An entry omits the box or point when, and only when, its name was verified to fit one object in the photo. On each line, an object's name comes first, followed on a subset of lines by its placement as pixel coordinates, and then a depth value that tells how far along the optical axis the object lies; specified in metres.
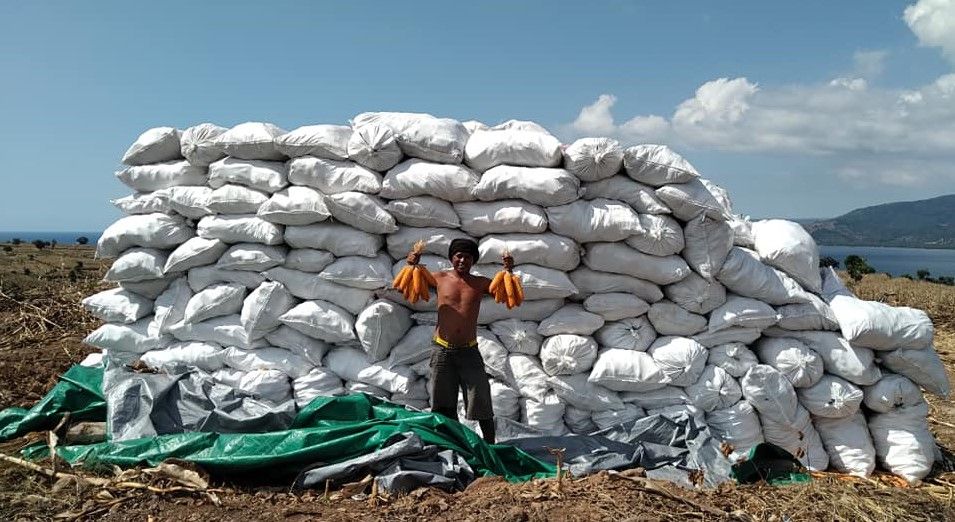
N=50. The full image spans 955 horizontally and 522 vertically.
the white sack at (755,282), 4.39
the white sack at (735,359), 4.37
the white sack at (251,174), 4.65
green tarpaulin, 3.59
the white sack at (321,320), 4.46
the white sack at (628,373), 4.25
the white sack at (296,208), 4.44
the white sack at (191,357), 4.66
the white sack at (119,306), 5.00
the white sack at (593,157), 4.29
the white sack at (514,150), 4.38
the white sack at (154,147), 4.96
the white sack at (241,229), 4.57
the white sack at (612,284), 4.43
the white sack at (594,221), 4.28
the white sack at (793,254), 4.52
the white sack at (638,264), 4.35
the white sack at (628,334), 4.41
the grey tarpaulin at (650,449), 3.88
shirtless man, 4.13
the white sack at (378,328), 4.37
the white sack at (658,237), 4.30
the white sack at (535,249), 4.32
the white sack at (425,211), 4.45
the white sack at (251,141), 4.65
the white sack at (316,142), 4.53
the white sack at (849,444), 4.45
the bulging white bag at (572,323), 4.39
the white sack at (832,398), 4.36
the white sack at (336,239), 4.48
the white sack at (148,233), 4.88
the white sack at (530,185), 4.29
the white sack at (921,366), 4.40
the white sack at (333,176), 4.47
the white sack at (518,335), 4.43
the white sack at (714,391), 4.30
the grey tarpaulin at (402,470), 3.44
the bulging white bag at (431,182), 4.39
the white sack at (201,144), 4.81
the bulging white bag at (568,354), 4.30
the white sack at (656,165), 4.33
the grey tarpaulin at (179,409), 3.96
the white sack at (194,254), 4.70
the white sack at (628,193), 4.37
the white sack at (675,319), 4.42
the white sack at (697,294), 4.38
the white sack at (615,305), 4.40
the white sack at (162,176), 4.94
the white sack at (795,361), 4.34
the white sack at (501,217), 4.35
